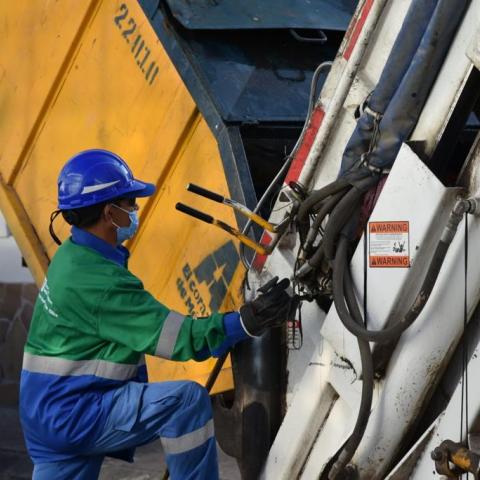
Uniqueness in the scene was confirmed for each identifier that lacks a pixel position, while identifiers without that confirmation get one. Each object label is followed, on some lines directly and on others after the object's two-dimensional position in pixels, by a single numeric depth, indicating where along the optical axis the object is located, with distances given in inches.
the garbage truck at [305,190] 205.5
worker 238.7
